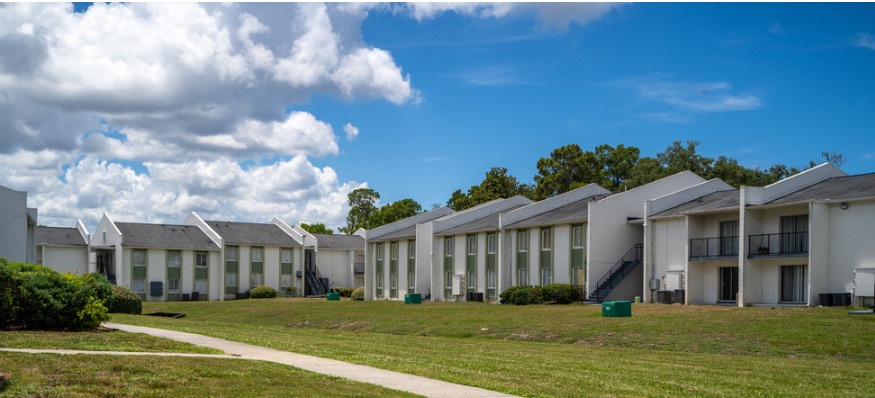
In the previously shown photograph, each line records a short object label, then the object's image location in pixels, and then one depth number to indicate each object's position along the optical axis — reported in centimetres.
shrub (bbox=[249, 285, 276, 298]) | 8269
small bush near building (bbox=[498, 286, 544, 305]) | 5053
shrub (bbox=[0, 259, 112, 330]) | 2208
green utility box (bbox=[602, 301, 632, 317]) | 3531
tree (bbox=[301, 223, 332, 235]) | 12900
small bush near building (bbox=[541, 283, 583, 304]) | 4988
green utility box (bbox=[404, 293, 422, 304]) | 6056
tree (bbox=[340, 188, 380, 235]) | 14150
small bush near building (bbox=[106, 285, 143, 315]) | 4353
